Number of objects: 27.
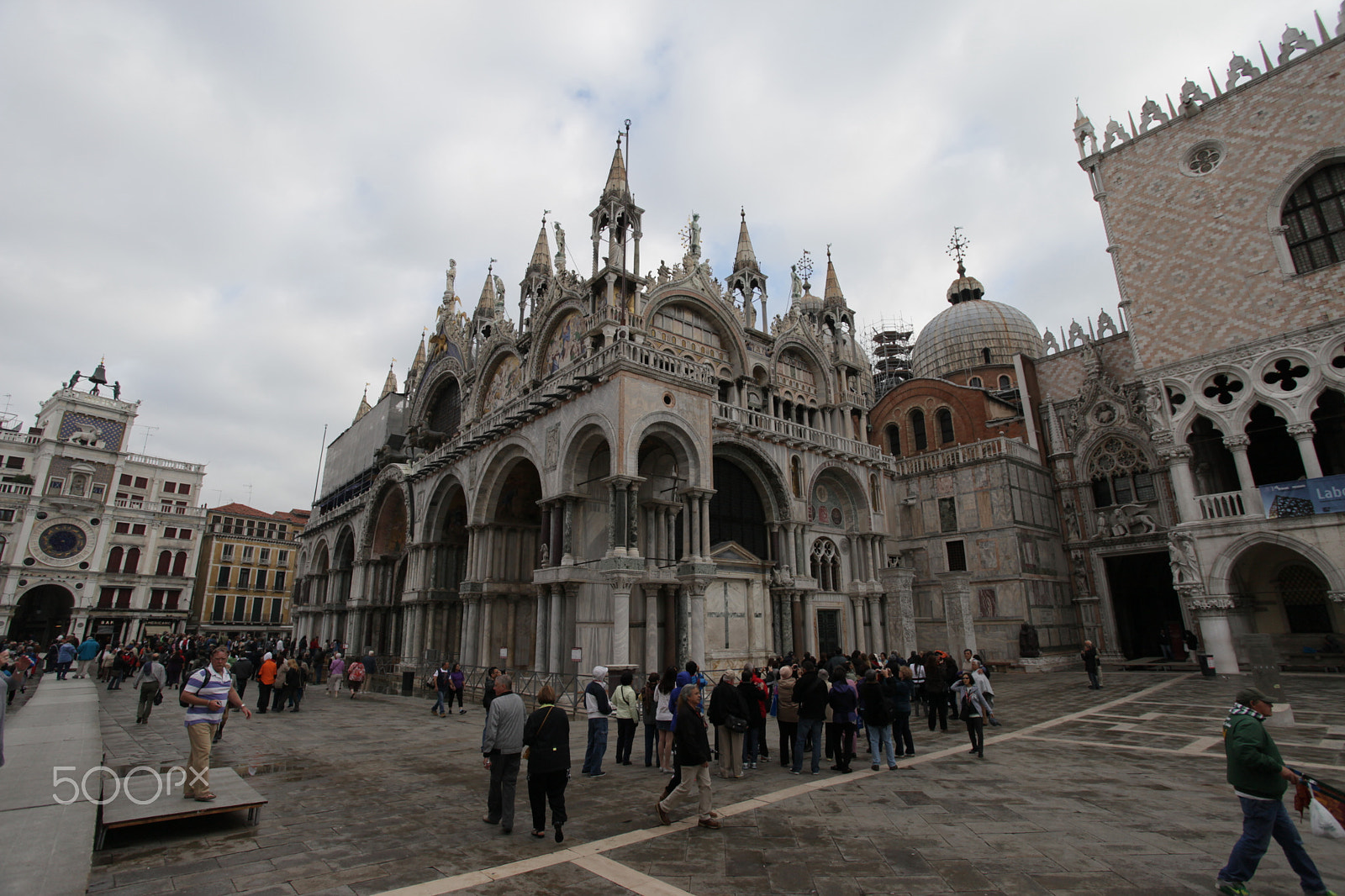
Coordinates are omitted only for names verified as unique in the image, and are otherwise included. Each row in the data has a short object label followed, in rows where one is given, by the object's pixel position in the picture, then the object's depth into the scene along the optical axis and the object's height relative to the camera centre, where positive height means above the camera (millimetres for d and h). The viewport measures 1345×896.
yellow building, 58750 +5538
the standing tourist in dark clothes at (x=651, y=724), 10191 -1353
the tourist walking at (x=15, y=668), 14578 -795
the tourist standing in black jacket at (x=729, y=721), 8805 -1153
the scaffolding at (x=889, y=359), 52781 +21548
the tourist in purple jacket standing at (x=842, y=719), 9508 -1233
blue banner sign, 19781 +3805
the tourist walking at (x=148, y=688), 13336 -961
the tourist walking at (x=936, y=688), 13102 -1121
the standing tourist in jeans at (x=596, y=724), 9383 -1253
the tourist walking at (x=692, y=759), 6883 -1306
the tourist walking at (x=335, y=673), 22266 -1225
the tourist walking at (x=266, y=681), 16891 -1105
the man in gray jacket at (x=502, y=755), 6852 -1216
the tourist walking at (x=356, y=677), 21672 -1288
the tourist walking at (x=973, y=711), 10234 -1250
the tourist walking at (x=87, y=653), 23672 -489
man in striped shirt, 6723 -766
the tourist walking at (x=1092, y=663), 19203 -997
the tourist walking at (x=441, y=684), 16750 -1227
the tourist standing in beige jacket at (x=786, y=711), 9836 -1148
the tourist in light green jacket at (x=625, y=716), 10219 -1251
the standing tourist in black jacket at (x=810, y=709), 9391 -1086
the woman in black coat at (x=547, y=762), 6387 -1194
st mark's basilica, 20391 +6218
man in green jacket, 4820 -1317
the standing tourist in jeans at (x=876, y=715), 9586 -1200
